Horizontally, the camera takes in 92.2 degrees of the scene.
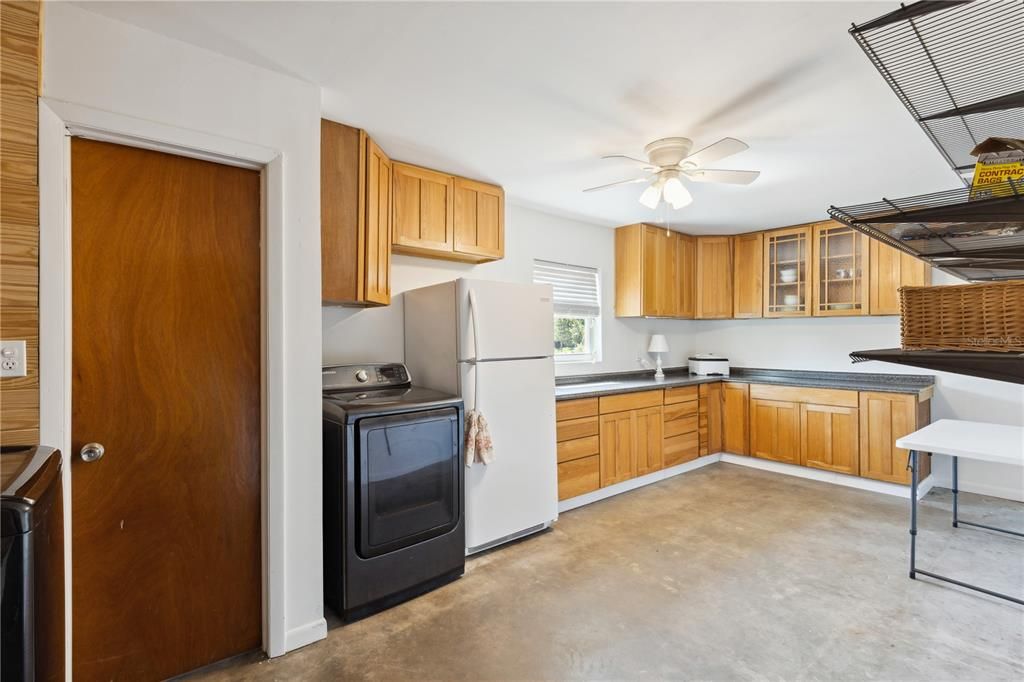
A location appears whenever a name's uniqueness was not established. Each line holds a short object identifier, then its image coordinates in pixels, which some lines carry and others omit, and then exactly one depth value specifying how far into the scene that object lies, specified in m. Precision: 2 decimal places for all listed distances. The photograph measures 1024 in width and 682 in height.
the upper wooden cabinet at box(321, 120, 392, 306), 2.55
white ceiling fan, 2.70
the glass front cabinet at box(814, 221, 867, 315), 4.48
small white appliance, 5.43
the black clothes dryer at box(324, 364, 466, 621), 2.35
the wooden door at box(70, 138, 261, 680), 1.80
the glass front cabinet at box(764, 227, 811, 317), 4.84
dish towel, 2.87
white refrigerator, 2.95
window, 4.58
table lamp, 5.24
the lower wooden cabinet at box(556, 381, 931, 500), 3.88
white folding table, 2.37
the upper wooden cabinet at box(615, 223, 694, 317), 4.84
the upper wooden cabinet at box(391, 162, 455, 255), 3.13
